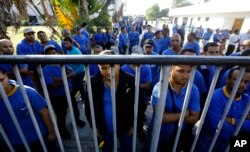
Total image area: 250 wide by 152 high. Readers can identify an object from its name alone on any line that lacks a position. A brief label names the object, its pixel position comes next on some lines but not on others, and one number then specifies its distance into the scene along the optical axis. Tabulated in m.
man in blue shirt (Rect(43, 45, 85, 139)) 2.25
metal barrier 0.80
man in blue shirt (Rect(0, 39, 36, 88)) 2.12
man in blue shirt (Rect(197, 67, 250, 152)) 1.29
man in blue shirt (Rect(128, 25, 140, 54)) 7.82
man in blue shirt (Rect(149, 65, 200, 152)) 1.32
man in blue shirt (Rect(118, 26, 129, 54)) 6.82
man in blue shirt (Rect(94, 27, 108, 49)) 7.37
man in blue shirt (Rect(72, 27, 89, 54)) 5.22
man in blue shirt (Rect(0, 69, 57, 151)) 1.31
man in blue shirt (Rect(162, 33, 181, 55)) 3.19
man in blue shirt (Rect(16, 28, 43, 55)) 3.22
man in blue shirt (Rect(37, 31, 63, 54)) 3.67
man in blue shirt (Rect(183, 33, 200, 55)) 3.83
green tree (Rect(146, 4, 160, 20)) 55.43
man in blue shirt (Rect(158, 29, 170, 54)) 5.26
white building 13.17
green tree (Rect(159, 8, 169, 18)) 55.02
